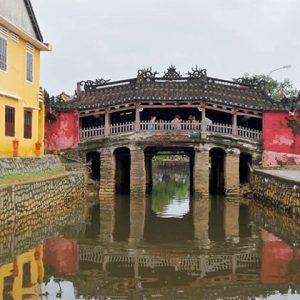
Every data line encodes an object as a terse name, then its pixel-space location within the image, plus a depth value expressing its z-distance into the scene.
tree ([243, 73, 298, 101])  31.90
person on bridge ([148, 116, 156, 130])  17.78
